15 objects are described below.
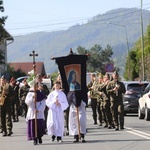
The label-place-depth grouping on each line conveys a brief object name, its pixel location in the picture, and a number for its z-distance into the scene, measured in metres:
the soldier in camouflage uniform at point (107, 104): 21.56
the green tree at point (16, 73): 80.84
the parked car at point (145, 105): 26.39
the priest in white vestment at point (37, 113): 16.72
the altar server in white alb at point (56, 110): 16.83
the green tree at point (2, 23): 60.47
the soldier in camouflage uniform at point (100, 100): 21.97
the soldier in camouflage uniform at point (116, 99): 20.66
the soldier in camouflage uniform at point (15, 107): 27.44
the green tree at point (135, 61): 71.59
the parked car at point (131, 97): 29.97
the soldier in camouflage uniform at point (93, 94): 23.34
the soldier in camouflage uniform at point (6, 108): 19.48
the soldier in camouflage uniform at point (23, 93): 25.40
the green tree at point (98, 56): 140.50
